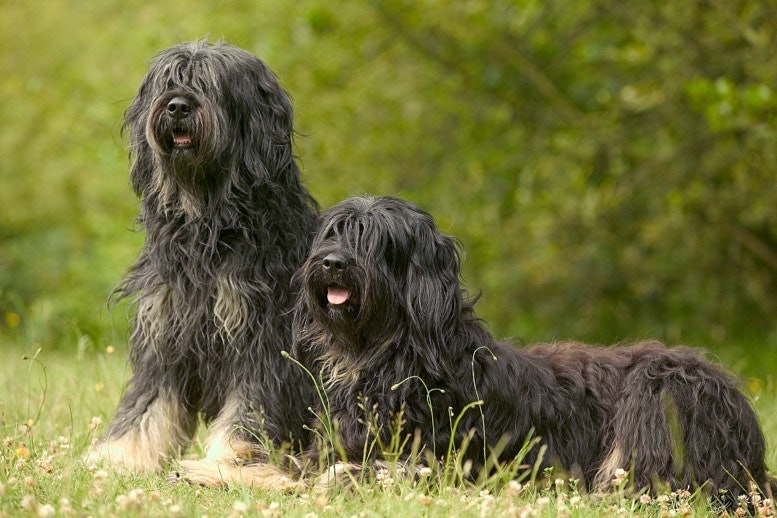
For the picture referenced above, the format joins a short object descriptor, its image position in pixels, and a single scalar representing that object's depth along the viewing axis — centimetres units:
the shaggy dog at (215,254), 971
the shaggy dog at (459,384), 912
